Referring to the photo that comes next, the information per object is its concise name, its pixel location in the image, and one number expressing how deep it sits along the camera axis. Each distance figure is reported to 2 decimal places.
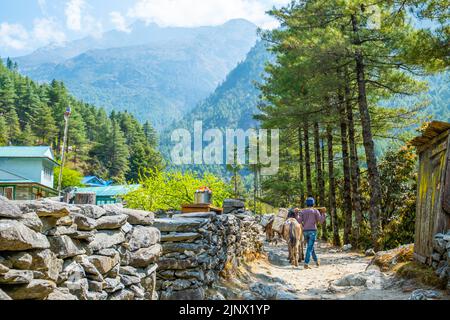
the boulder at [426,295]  6.78
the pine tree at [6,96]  77.56
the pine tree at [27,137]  71.50
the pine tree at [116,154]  84.69
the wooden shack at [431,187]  8.05
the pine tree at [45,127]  76.06
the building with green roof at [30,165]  36.59
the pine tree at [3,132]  65.50
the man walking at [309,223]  12.60
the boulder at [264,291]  7.66
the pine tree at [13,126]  72.25
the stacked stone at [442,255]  7.26
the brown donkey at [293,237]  13.18
